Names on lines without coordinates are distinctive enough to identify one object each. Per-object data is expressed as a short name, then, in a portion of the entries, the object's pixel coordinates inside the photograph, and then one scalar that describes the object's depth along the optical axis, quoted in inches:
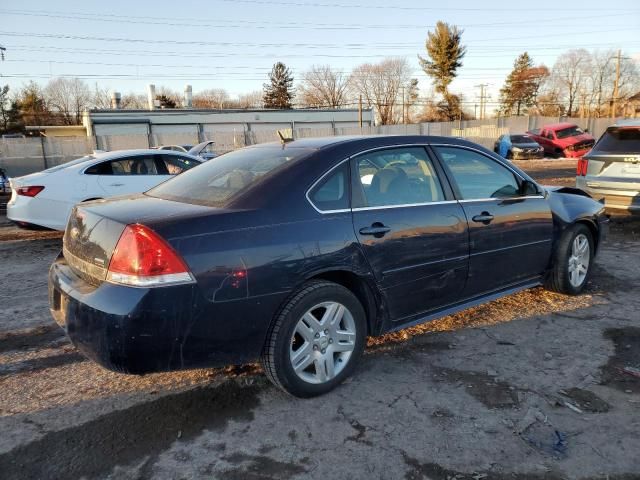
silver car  288.8
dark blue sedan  98.9
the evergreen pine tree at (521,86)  2851.9
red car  1045.2
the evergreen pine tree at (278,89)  3144.7
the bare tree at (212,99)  3105.1
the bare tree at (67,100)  2669.8
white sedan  288.5
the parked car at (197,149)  495.5
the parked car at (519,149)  1017.9
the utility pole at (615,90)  1863.9
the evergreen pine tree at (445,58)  2253.9
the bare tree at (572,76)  2817.4
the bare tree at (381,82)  2874.0
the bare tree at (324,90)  3024.1
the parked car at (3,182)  593.6
